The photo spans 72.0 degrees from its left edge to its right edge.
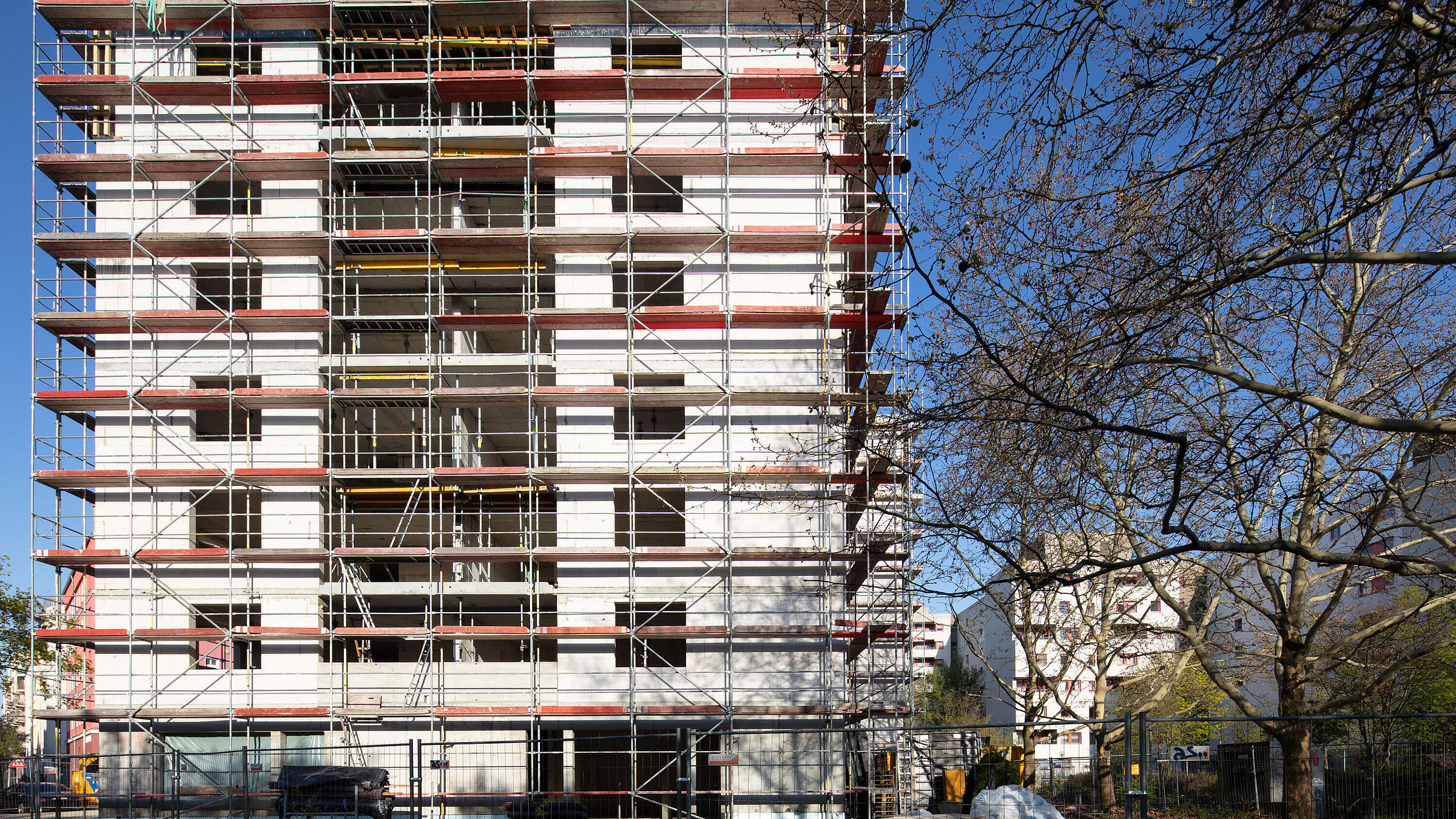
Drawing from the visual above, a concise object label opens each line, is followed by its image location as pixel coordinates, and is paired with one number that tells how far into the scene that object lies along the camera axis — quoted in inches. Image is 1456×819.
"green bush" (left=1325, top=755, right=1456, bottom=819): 468.8
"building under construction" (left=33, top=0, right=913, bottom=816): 775.1
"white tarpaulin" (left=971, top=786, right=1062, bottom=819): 519.2
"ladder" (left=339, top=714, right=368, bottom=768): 751.7
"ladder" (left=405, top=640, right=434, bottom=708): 773.3
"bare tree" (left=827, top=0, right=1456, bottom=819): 280.8
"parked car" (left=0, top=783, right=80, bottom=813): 635.5
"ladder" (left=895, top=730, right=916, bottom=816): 888.9
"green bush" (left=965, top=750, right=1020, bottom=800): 842.8
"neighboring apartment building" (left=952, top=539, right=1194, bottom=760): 892.0
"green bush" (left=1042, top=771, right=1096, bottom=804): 560.1
